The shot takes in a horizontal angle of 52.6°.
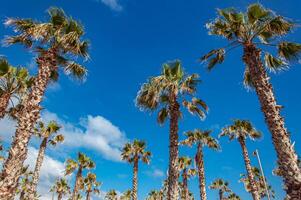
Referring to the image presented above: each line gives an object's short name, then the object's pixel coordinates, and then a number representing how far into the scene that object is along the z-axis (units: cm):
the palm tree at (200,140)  3516
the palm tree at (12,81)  2132
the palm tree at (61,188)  5744
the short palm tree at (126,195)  6918
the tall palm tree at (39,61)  1186
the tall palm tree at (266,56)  1177
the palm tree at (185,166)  4325
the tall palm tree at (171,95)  1925
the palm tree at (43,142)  3058
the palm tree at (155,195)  6875
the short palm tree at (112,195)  7269
